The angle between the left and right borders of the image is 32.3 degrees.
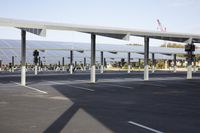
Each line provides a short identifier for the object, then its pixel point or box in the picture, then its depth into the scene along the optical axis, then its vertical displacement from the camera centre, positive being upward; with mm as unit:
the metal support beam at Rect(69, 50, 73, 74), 45125 +483
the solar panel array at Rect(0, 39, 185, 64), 48194 +2250
